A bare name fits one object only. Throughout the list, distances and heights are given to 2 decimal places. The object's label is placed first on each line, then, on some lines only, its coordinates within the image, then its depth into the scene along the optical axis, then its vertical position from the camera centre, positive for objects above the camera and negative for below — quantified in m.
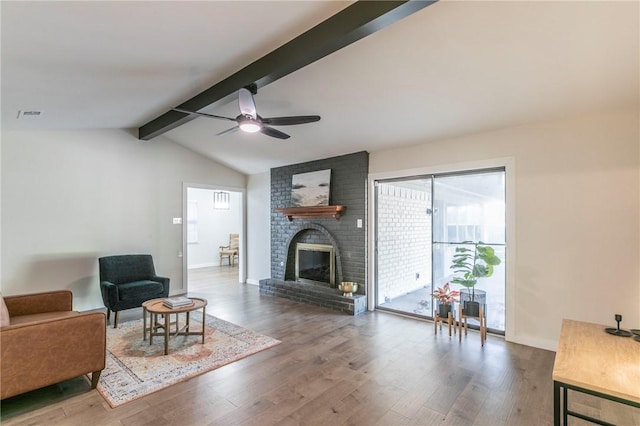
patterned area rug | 2.59 -1.41
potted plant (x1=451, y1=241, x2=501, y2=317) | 3.60 -0.58
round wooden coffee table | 3.19 -1.08
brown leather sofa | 2.13 -1.00
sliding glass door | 3.86 -0.21
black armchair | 4.03 -0.94
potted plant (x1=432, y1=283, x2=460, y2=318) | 3.86 -1.01
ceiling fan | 2.70 +0.94
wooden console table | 1.44 -0.79
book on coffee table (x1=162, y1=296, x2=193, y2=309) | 3.32 -0.94
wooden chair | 9.50 -1.03
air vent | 3.58 +1.20
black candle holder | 2.11 -0.79
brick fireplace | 4.91 -0.33
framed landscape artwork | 5.34 +0.51
